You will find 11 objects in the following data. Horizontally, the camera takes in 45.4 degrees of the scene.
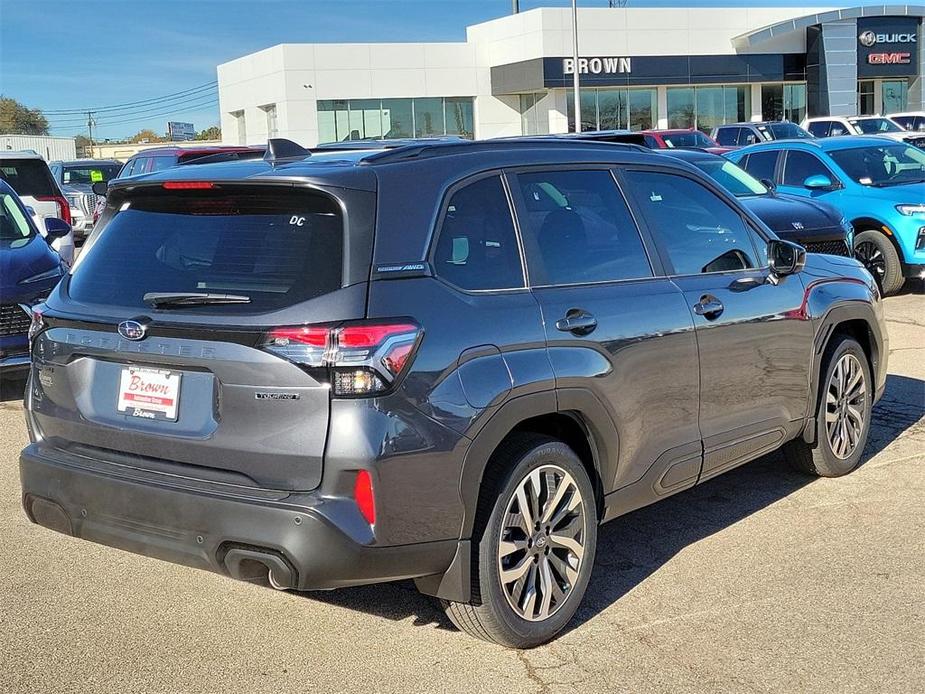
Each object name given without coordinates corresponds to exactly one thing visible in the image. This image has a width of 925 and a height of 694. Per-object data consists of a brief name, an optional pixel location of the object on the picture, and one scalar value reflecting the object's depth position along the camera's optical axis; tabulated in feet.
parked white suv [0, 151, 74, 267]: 49.93
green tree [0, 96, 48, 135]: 351.91
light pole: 129.18
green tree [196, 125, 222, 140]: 382.83
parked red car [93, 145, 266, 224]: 53.11
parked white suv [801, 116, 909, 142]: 90.48
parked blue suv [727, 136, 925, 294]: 40.55
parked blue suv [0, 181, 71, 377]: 27.84
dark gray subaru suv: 11.46
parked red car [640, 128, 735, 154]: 74.59
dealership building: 159.33
